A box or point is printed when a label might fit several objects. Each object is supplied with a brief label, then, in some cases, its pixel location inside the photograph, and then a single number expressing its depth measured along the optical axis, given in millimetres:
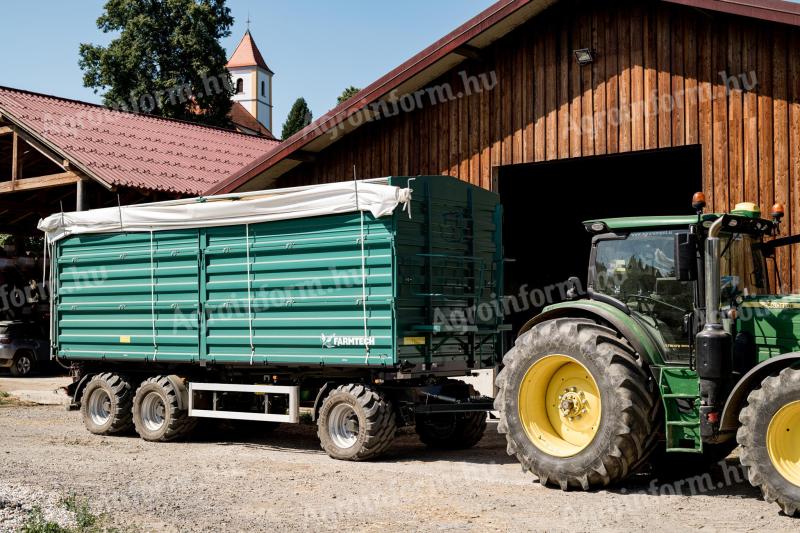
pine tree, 69938
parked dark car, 23344
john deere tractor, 7215
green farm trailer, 10070
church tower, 91375
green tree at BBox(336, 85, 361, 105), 58412
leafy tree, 45125
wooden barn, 11023
